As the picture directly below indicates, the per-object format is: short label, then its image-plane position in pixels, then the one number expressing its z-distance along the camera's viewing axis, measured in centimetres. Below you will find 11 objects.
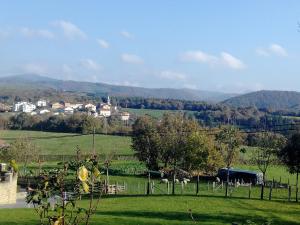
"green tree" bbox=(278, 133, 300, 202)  5116
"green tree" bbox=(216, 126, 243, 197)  6134
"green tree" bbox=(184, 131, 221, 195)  6106
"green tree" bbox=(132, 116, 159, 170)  7544
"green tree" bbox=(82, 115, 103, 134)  13230
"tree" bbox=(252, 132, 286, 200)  5494
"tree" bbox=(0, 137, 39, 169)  7075
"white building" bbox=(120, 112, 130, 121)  17679
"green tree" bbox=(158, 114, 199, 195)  6400
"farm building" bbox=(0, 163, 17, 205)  4188
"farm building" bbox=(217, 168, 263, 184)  6762
